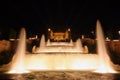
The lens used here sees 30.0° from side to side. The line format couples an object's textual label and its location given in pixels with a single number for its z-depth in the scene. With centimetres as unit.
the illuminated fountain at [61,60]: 1580
